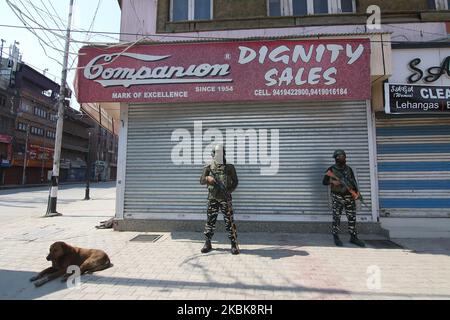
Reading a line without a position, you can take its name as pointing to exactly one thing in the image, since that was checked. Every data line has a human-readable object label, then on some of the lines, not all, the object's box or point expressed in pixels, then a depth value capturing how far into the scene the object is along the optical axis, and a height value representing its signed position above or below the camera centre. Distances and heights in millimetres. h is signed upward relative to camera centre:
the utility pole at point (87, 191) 20200 -601
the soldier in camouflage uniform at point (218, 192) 5887 -166
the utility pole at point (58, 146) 11577 +1327
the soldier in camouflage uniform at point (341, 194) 6414 -202
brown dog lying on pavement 4562 -1185
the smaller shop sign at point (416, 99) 7129 +1910
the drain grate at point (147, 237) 7004 -1233
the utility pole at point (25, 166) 41250 +2010
